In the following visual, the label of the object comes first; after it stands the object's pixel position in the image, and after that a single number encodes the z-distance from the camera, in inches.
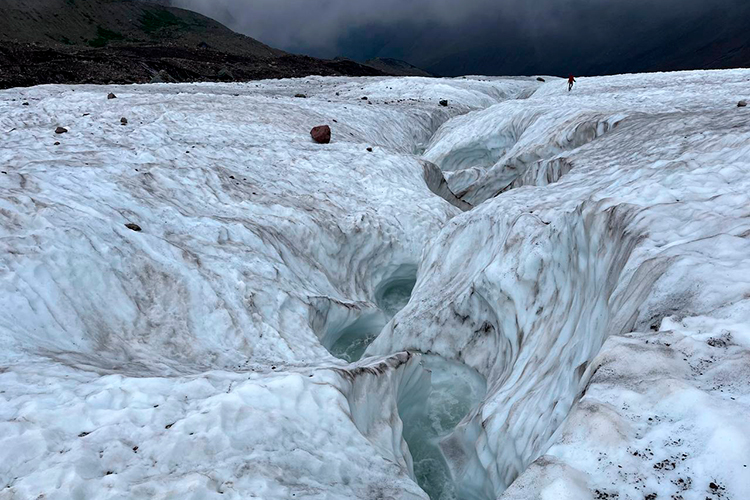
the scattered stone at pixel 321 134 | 614.9
